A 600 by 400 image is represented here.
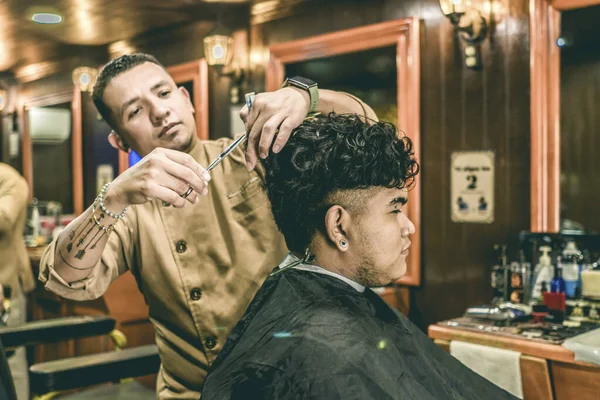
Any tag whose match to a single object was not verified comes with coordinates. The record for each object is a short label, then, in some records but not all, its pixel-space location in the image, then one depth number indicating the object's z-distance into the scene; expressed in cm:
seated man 121
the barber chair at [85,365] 193
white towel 233
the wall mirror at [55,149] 685
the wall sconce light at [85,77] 644
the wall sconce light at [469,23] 337
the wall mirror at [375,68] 372
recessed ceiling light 512
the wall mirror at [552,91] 314
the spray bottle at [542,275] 285
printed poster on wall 342
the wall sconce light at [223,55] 489
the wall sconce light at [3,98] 805
